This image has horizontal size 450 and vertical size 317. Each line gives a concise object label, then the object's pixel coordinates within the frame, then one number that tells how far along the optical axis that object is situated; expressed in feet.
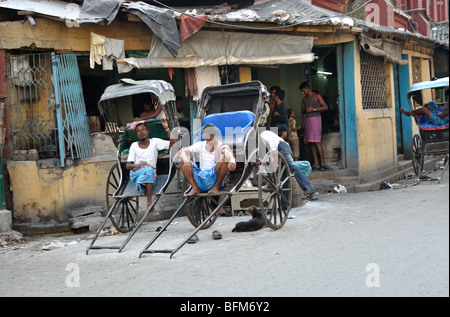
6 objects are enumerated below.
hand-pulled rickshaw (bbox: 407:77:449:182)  37.70
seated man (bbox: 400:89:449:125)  36.99
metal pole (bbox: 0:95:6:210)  31.83
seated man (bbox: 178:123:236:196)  24.81
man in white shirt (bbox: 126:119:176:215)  26.50
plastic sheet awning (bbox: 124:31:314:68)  34.30
